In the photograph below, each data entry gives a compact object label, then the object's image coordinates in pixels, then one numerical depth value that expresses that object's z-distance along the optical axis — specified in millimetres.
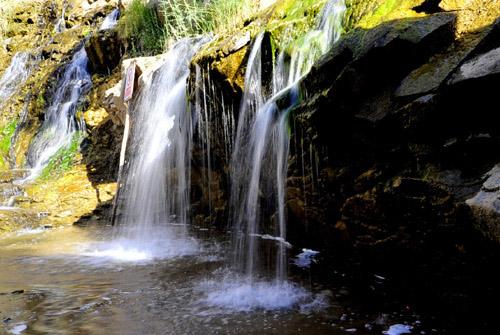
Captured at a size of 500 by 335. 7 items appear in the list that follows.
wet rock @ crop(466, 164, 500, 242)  2211
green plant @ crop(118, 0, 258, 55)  6898
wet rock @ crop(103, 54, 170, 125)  8547
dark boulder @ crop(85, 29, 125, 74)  12391
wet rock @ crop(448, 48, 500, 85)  2572
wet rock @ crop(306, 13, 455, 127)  3217
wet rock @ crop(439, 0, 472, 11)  3271
